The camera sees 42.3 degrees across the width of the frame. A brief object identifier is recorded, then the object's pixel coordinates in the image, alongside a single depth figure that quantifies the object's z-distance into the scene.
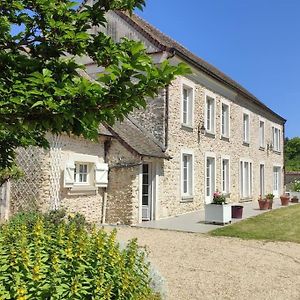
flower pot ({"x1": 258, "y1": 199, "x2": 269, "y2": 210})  17.16
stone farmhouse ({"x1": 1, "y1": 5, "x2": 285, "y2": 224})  10.77
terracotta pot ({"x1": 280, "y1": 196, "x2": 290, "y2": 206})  19.82
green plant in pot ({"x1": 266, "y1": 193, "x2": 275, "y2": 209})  17.42
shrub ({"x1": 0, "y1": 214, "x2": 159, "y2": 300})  2.94
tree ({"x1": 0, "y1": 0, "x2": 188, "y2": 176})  2.22
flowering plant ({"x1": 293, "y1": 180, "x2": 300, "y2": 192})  24.15
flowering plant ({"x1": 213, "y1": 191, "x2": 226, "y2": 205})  12.36
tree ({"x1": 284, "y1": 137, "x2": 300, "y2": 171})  64.62
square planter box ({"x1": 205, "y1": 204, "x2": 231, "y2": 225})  12.24
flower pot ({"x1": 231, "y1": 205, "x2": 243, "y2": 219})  13.73
